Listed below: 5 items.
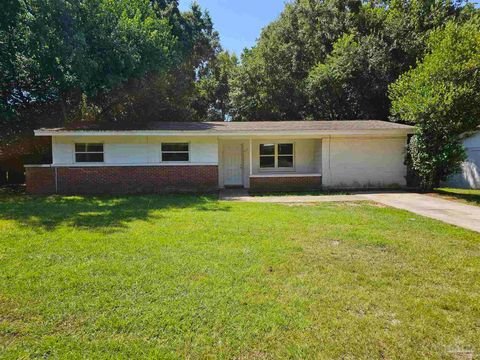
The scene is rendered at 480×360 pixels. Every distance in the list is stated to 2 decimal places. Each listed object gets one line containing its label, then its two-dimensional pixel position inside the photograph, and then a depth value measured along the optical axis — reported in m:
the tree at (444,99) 10.62
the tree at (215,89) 28.66
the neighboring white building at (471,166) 14.20
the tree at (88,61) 12.20
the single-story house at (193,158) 12.66
